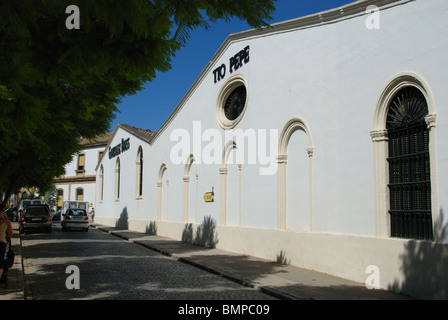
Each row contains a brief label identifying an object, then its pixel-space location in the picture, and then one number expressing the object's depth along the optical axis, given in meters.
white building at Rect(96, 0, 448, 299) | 8.30
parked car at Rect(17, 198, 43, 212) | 37.85
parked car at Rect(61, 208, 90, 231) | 28.92
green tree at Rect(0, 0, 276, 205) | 4.70
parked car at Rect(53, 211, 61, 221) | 48.78
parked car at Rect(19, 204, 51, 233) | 25.73
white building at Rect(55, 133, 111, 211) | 53.31
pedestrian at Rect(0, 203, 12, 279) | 8.47
